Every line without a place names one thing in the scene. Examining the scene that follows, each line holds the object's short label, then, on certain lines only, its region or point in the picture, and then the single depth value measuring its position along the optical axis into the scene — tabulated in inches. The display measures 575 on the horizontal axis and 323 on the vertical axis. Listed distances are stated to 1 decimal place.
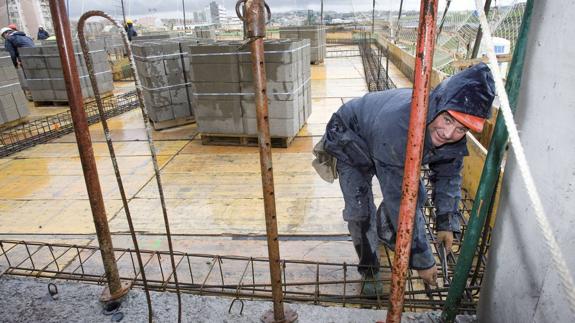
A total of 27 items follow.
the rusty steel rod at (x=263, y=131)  51.2
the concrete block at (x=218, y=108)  233.5
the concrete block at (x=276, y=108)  227.0
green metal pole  55.3
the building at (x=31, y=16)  824.4
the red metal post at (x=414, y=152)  41.6
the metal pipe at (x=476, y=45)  99.1
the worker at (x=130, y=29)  527.0
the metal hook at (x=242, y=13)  52.5
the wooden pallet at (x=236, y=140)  243.3
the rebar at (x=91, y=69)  61.1
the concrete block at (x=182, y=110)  291.1
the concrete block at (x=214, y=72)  223.3
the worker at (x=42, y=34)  613.0
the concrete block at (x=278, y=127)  232.1
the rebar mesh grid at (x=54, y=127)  266.3
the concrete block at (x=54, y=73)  360.2
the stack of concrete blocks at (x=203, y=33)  614.5
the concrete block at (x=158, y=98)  278.1
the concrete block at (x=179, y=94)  283.7
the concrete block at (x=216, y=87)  227.5
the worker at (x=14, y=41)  379.3
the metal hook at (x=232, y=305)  80.7
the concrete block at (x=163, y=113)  284.2
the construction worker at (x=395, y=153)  76.7
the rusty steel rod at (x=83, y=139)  60.9
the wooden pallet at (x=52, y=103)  387.5
